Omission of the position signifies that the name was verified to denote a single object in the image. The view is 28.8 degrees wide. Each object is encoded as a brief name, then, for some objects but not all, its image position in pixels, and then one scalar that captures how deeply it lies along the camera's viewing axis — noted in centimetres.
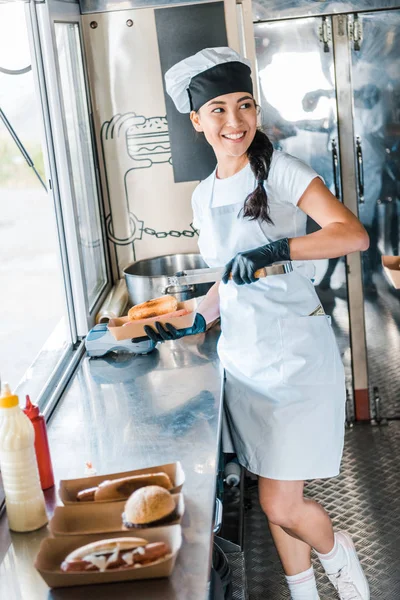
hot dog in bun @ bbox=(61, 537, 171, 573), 141
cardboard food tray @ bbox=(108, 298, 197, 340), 250
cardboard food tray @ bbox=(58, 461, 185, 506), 167
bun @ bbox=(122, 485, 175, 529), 151
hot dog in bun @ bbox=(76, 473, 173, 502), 162
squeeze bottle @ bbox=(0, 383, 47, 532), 159
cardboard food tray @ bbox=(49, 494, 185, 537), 156
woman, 228
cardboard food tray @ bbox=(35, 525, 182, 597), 140
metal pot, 297
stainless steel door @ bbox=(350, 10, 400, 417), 379
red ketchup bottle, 175
